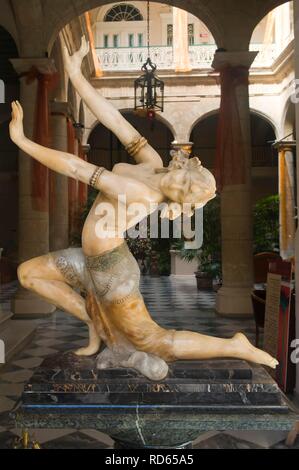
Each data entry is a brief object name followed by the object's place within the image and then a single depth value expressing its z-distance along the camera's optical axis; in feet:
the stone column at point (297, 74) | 13.20
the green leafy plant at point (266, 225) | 43.70
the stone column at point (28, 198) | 26.81
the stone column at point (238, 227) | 26.94
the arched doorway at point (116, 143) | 75.20
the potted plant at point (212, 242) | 38.09
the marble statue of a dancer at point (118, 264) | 7.75
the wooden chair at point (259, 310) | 17.19
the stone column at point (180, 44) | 56.67
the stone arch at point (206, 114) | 57.52
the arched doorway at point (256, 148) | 73.72
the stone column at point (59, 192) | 36.24
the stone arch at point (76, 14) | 27.73
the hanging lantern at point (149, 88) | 32.96
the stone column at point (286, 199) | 50.78
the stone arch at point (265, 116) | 57.16
